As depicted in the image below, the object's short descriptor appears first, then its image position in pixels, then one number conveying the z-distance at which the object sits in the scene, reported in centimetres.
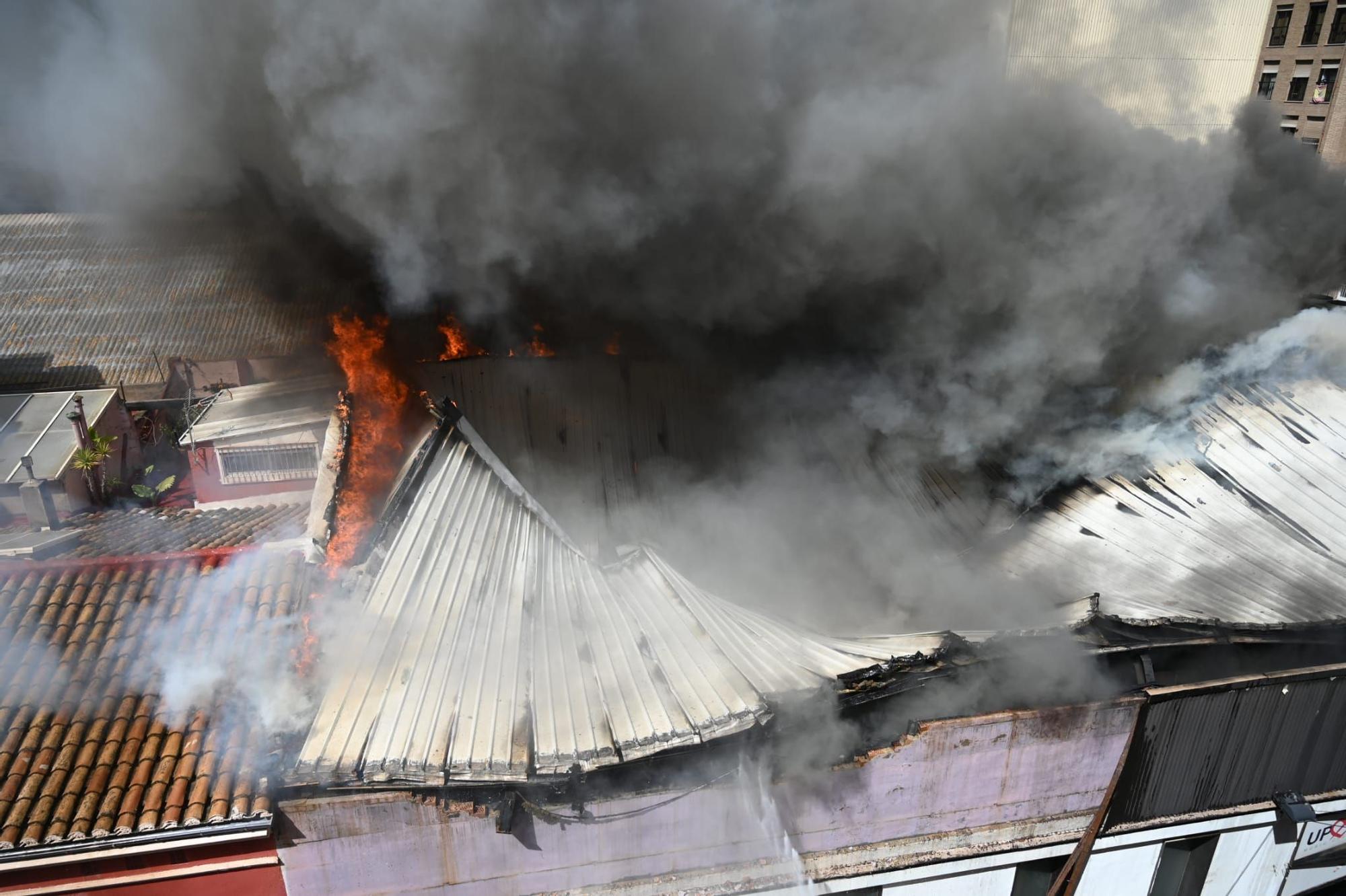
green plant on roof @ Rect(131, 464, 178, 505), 982
